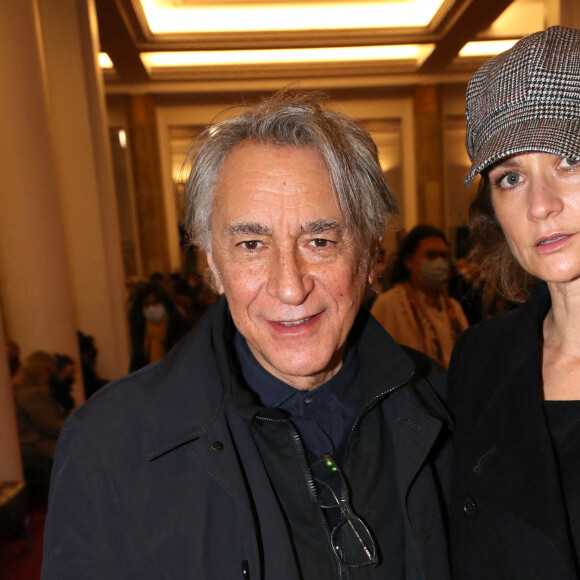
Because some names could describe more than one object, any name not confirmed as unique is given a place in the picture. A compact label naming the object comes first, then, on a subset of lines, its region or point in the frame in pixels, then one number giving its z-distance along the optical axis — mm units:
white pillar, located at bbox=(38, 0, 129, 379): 7438
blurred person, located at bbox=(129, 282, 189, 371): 5621
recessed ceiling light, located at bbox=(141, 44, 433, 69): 9930
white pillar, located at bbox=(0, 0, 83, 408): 4996
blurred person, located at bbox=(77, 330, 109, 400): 6492
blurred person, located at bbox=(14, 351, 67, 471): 4719
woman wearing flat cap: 1126
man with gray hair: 1186
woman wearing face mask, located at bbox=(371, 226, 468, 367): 3887
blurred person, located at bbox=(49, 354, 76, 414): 4805
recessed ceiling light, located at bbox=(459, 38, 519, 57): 9229
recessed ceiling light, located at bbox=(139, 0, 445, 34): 9156
